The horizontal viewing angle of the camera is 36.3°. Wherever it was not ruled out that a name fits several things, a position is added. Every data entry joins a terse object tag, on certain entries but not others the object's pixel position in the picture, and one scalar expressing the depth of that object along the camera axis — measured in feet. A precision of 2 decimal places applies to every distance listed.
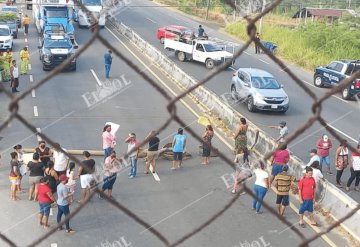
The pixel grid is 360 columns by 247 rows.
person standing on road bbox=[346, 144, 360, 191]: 37.70
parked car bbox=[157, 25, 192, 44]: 92.80
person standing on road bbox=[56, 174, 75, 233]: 30.32
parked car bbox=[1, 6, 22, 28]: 111.45
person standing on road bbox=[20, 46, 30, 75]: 67.51
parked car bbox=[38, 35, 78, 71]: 70.38
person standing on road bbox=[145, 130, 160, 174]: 40.04
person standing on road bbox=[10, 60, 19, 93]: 57.41
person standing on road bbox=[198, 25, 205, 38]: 91.97
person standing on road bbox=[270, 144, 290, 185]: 36.06
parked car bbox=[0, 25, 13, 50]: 84.43
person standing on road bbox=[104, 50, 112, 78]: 66.85
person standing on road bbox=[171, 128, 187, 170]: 40.70
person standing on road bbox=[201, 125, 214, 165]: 40.68
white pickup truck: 77.97
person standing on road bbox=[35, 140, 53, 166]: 36.04
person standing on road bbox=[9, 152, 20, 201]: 34.40
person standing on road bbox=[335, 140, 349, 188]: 38.64
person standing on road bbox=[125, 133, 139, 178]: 38.86
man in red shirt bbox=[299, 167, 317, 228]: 31.35
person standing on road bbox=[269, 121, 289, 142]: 44.37
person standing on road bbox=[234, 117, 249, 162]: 40.83
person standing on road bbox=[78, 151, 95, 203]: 31.55
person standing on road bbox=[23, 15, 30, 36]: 102.09
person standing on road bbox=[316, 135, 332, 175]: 41.24
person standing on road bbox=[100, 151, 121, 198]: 34.81
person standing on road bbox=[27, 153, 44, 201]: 33.30
